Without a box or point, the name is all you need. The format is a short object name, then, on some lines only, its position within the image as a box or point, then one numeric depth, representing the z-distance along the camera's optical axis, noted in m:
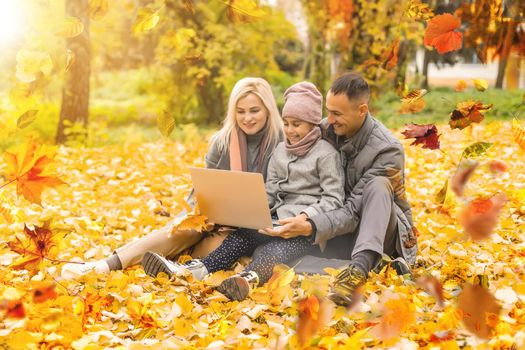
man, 3.10
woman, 3.58
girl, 3.28
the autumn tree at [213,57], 10.65
